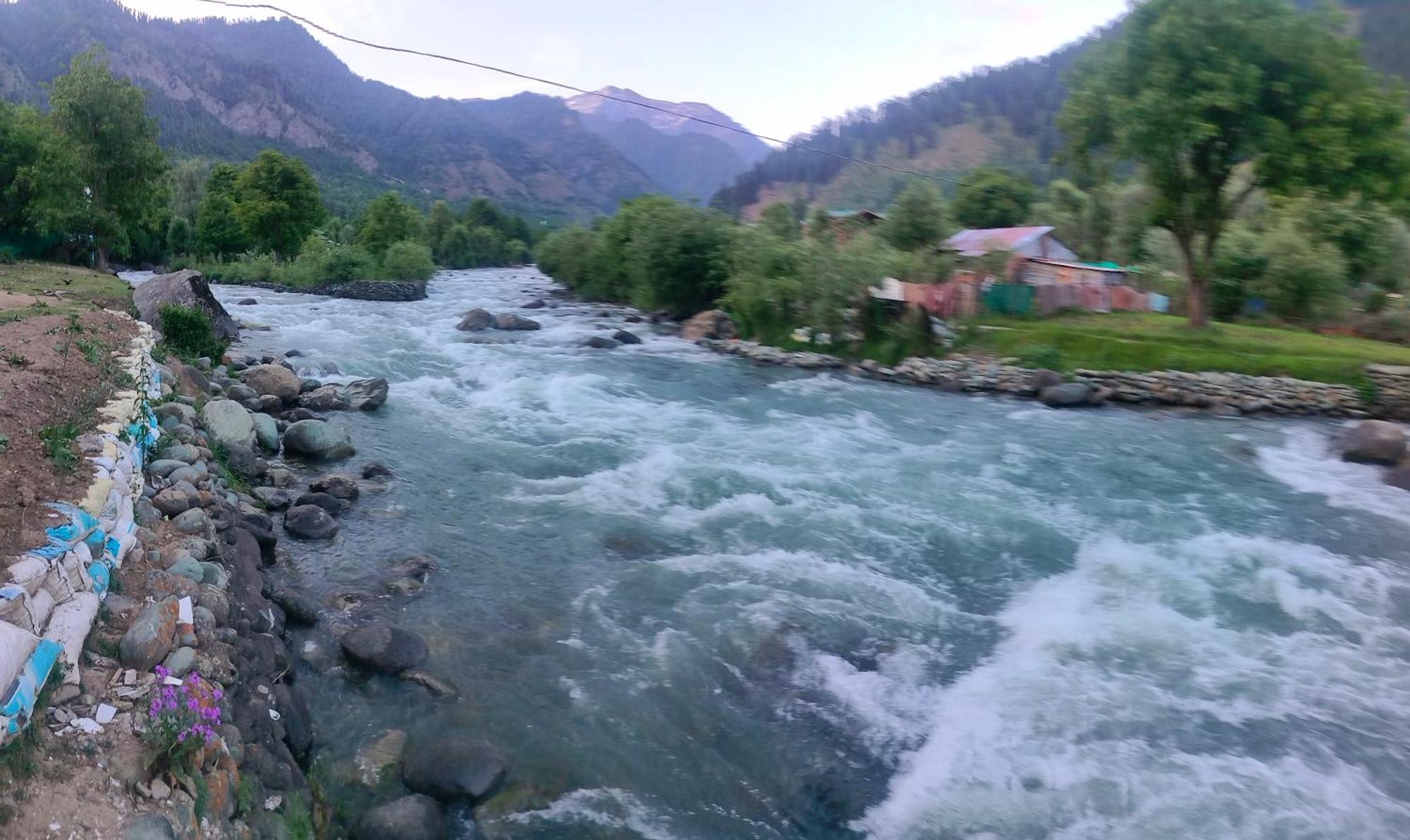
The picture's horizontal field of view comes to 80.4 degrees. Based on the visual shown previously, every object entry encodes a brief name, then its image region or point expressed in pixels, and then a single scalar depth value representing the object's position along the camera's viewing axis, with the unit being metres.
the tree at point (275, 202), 58.38
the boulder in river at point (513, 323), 36.06
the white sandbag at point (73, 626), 5.31
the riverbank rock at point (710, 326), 35.12
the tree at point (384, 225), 65.25
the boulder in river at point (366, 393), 19.48
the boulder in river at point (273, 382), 18.83
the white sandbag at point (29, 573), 5.34
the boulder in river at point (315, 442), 15.30
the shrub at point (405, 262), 52.84
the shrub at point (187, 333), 19.30
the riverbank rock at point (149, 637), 5.78
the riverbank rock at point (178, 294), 22.88
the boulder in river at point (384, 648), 8.63
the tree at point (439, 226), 87.19
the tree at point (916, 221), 42.00
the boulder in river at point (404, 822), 6.27
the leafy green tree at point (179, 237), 59.28
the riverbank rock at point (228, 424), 13.69
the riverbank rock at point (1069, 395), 24.03
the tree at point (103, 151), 33.69
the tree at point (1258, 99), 22.83
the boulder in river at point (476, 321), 34.78
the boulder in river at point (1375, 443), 17.84
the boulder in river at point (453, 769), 7.00
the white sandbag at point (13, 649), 4.52
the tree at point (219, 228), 60.03
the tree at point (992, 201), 51.66
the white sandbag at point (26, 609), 5.01
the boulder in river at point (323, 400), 19.02
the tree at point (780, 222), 37.69
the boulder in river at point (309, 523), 11.81
